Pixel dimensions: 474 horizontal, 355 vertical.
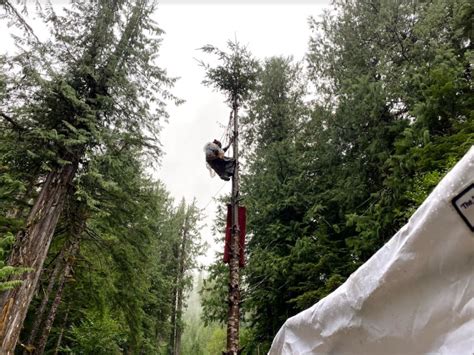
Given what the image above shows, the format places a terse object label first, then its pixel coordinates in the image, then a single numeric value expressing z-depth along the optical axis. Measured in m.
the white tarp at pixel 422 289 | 1.15
